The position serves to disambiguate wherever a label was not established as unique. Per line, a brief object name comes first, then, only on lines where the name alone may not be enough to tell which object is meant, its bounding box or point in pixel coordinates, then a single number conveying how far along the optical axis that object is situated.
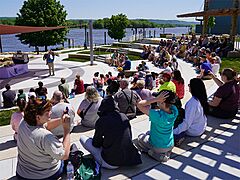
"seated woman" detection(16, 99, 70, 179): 2.23
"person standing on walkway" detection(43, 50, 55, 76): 10.05
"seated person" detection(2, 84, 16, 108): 6.06
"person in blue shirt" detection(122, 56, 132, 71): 10.48
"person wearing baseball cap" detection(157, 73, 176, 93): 4.45
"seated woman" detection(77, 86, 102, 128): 3.95
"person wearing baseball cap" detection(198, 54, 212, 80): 7.11
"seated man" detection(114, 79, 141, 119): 4.22
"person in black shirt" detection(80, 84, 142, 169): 2.63
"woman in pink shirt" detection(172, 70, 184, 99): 5.20
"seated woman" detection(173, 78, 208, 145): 3.52
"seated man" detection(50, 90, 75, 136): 3.54
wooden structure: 12.50
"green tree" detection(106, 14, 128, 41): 25.46
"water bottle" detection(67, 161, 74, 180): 2.49
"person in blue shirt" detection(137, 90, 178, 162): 2.82
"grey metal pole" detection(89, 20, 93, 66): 12.17
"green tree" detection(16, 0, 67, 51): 22.85
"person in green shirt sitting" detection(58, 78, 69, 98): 6.21
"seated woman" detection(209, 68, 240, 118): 4.28
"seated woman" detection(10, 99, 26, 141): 3.46
